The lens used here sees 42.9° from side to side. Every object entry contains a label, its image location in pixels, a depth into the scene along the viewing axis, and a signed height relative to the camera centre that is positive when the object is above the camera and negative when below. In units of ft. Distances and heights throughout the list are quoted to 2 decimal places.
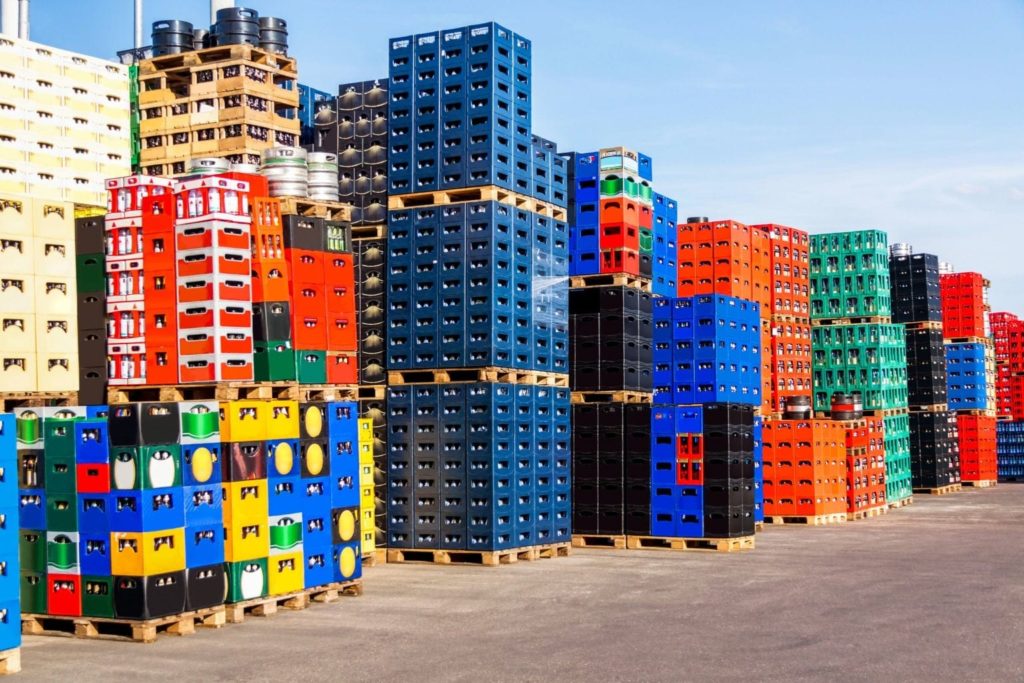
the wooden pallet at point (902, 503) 95.66 -10.34
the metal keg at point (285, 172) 48.19 +7.62
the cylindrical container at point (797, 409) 80.84 -2.57
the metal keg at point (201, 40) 60.44 +15.76
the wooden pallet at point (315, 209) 47.47 +6.28
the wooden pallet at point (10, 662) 34.30 -7.40
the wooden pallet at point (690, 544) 64.28 -8.77
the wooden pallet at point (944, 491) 113.19 -11.07
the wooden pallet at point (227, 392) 43.91 -0.51
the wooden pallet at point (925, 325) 112.98 +3.49
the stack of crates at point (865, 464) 85.15 -6.57
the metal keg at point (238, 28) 58.34 +15.72
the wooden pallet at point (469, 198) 58.34 +8.05
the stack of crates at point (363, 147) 61.36 +10.89
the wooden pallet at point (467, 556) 57.62 -8.26
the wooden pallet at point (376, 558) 58.29 -8.35
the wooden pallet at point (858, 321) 98.37 +3.48
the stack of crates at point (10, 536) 34.86 -4.19
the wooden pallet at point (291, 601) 42.04 -7.69
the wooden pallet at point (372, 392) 60.03 -0.78
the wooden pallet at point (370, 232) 60.90 +6.73
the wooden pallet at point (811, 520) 80.48 -9.55
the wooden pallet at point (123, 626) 38.70 -7.56
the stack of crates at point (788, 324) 88.28 +3.02
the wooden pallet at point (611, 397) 66.64 -1.37
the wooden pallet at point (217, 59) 57.77 +14.46
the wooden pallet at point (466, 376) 58.32 -0.11
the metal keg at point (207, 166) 46.62 +7.61
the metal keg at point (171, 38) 60.18 +15.80
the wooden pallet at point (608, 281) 66.49 +4.66
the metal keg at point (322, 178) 50.42 +7.71
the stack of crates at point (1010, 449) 133.08 -8.81
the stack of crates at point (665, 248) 72.23 +6.84
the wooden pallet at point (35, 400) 41.65 -0.62
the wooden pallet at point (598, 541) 66.85 -8.79
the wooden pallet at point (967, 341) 123.13 +2.28
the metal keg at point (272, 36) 59.52 +15.61
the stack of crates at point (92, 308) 45.34 +2.51
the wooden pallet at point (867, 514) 84.74 -9.86
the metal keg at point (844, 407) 85.05 -2.67
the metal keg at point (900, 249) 113.60 +10.18
